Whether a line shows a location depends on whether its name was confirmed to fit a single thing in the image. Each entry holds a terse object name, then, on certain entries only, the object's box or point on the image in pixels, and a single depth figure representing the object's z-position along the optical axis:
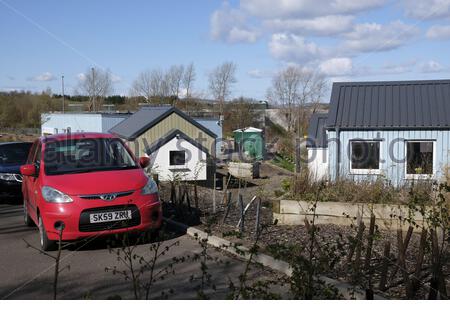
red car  7.49
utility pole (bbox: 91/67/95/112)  64.46
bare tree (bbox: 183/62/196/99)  69.71
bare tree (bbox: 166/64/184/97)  66.86
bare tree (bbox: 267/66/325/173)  63.81
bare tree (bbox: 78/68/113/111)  66.16
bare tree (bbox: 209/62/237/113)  72.00
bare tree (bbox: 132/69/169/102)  66.31
